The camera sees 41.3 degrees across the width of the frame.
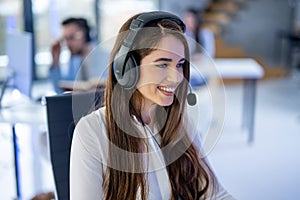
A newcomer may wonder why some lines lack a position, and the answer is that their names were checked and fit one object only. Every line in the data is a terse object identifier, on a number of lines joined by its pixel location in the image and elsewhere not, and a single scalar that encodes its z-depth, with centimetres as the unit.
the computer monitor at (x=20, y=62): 196
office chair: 132
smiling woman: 96
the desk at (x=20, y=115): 192
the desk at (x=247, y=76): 331
